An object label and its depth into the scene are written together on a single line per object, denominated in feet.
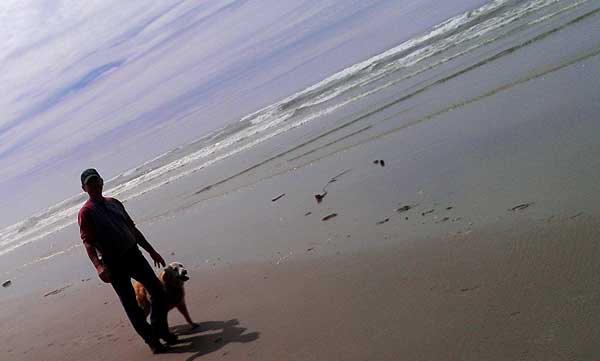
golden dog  22.11
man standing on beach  19.69
